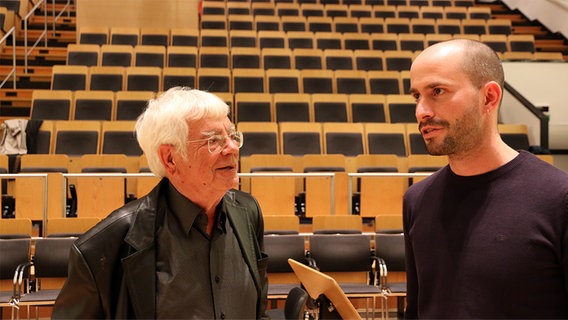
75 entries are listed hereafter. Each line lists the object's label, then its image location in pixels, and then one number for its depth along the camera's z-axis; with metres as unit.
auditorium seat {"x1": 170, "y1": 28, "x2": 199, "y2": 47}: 6.66
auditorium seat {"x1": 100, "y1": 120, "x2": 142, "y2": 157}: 4.58
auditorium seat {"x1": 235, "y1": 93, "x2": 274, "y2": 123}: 5.14
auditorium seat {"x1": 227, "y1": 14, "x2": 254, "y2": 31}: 7.41
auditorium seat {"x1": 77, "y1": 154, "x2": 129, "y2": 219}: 3.68
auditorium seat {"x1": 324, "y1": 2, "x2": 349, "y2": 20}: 8.12
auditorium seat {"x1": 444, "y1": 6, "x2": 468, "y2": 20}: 8.18
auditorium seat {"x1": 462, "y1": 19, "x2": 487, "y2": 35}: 7.54
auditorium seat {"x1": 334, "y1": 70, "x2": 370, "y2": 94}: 5.87
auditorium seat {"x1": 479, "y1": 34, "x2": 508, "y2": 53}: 6.98
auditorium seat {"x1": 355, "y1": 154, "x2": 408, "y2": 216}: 3.92
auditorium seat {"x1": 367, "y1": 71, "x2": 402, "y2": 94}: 5.90
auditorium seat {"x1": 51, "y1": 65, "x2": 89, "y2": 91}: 5.48
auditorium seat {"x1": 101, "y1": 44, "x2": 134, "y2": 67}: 6.04
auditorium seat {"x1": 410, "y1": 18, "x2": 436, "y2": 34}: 7.61
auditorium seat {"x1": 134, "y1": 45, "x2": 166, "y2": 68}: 6.09
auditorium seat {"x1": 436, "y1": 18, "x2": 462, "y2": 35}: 7.54
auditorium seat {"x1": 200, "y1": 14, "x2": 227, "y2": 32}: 7.41
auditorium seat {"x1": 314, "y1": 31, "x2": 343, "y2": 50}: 6.89
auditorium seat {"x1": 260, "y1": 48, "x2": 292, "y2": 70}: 6.32
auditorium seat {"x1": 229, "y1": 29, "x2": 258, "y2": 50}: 6.72
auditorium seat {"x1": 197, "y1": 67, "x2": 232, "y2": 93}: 5.59
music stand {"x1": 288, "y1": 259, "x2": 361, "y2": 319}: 1.29
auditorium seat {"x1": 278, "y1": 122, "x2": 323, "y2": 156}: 4.75
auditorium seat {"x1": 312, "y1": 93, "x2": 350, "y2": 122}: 5.28
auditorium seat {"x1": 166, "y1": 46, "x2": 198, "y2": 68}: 6.13
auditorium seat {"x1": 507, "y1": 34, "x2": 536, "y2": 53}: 7.03
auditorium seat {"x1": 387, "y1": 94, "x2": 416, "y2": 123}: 5.36
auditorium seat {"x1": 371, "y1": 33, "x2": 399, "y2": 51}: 6.99
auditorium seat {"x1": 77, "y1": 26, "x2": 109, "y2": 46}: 6.50
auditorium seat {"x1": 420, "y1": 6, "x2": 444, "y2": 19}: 8.27
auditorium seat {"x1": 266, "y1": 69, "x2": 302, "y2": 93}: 5.73
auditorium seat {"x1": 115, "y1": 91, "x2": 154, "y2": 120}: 5.05
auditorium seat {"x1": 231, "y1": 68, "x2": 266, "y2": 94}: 5.69
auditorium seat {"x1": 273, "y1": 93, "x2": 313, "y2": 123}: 5.23
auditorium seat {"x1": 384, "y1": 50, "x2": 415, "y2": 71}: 6.43
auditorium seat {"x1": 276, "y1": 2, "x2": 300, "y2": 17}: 8.05
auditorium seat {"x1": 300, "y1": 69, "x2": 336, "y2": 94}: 5.82
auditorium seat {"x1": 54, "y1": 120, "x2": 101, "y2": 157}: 4.56
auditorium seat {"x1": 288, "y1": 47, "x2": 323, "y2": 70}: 6.36
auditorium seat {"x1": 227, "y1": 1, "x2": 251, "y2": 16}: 7.90
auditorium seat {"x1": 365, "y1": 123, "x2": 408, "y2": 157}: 4.80
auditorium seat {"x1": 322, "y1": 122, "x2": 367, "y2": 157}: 4.78
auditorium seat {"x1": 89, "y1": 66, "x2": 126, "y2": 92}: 5.51
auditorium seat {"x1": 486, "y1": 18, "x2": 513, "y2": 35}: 7.55
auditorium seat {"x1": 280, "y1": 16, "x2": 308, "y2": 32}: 7.48
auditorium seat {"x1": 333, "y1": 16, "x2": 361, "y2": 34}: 7.55
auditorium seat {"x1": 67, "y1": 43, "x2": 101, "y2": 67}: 5.96
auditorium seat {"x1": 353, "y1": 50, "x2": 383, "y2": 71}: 6.46
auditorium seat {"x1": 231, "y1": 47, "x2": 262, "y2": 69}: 6.25
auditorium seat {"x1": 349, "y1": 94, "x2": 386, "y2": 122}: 5.34
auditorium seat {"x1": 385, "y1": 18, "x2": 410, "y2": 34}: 7.64
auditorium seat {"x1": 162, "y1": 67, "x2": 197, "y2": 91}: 5.54
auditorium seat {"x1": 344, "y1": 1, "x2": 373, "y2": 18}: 8.23
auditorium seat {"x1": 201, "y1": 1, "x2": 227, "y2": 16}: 7.93
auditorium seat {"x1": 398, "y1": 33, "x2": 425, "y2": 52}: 7.00
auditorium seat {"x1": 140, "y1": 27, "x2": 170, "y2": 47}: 6.65
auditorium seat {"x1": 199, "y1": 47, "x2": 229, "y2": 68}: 6.22
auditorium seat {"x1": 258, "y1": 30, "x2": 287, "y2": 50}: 6.82
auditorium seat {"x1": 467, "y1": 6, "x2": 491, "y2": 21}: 8.11
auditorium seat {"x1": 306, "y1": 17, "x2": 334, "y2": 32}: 7.53
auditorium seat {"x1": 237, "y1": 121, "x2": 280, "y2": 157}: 4.70
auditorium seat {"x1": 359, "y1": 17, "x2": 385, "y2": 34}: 7.65
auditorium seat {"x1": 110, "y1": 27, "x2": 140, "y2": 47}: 6.61
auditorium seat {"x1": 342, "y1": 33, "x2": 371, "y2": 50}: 6.96
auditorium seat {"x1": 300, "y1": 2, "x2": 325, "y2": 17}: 8.10
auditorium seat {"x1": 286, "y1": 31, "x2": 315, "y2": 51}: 6.84
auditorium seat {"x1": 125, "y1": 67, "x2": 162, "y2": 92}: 5.50
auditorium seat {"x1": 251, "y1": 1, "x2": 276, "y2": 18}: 7.97
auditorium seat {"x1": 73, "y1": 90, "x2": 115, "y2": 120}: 5.01
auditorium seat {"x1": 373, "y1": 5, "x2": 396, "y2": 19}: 8.31
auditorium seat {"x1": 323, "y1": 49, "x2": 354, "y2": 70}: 6.41
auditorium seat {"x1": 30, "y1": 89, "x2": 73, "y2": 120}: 5.02
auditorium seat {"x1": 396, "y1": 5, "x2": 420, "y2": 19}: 8.33
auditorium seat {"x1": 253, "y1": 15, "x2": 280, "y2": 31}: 7.46
